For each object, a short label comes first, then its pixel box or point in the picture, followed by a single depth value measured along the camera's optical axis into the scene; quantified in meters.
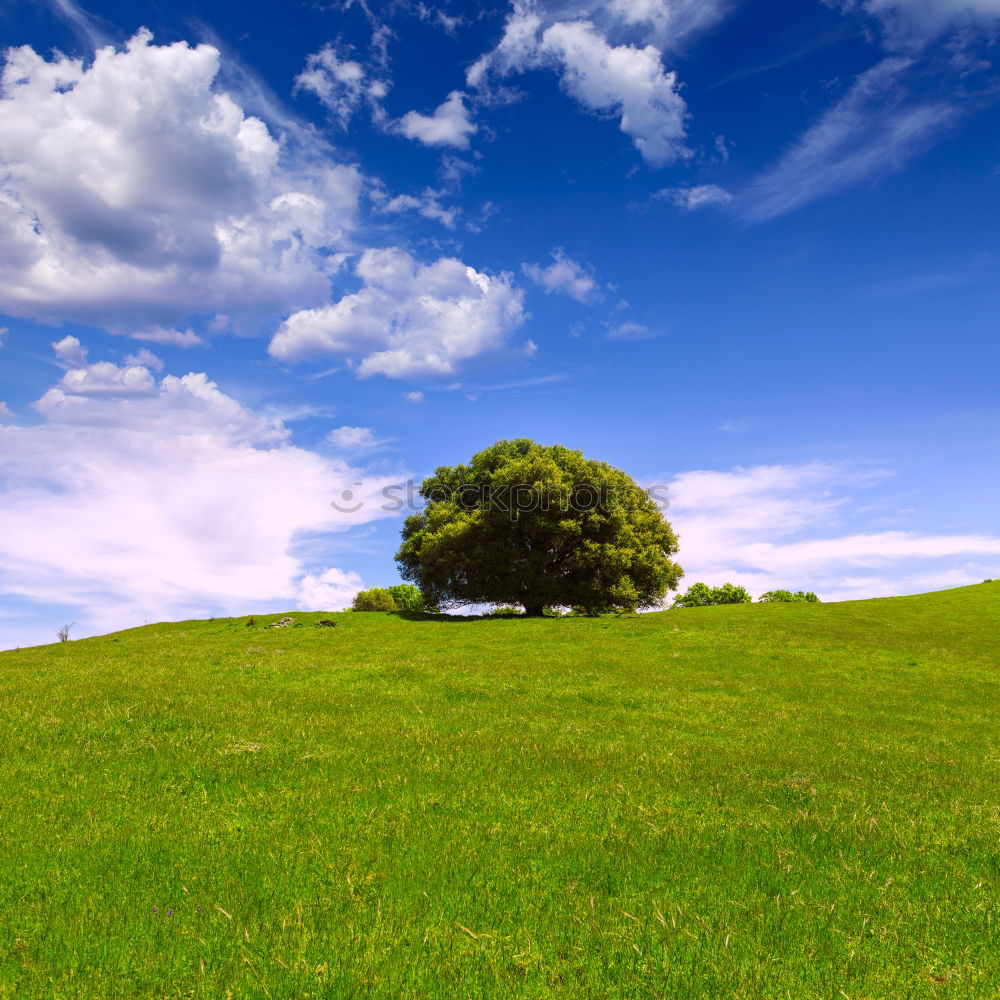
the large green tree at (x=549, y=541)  59.28
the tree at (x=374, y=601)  111.81
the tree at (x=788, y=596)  89.81
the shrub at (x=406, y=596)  117.62
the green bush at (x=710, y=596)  93.00
